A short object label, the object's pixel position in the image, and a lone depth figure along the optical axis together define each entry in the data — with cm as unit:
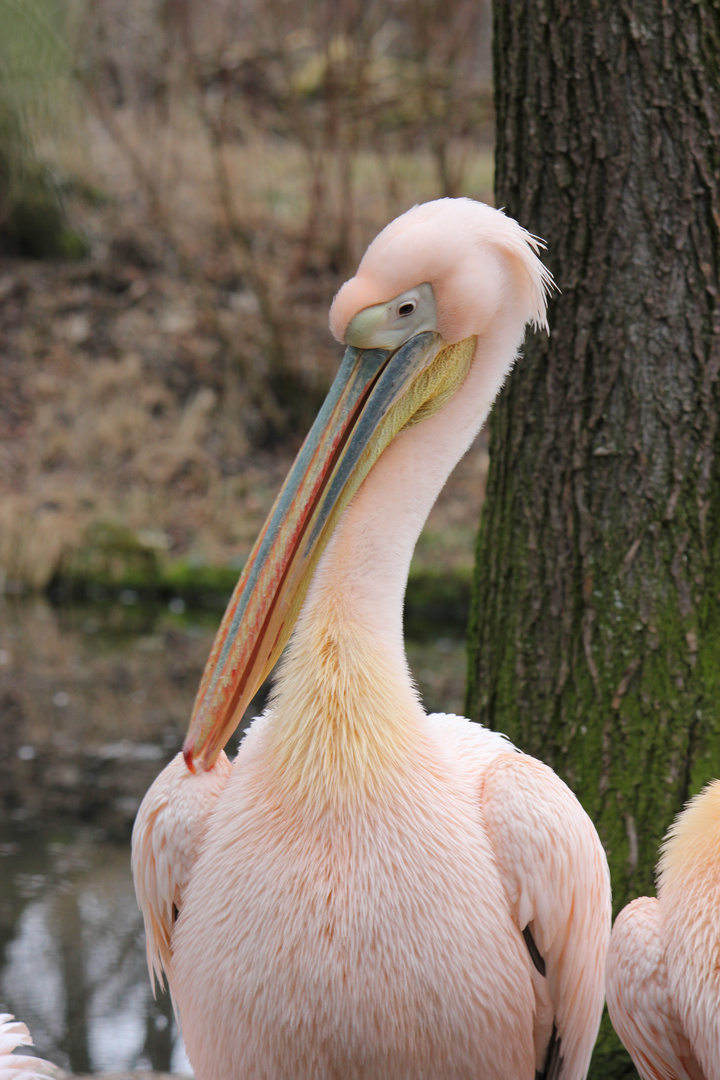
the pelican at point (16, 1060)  432
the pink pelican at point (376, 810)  426
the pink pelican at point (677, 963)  425
